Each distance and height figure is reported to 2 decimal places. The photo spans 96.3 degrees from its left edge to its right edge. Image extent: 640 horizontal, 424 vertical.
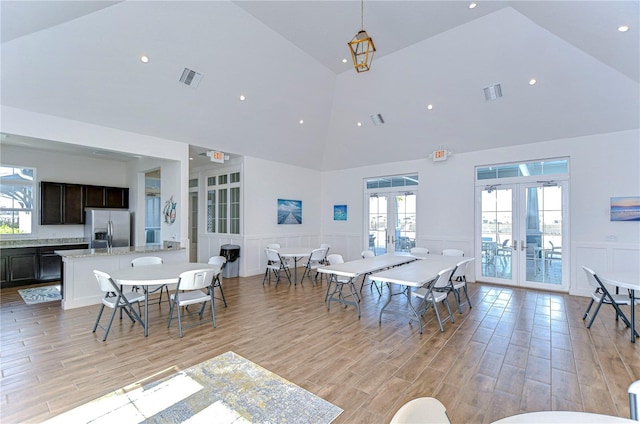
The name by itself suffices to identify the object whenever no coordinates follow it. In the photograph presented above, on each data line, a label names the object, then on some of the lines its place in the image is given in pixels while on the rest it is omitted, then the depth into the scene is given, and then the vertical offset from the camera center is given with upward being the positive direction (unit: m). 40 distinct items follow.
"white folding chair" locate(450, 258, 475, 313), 4.36 -0.90
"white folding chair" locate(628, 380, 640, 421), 1.14 -0.74
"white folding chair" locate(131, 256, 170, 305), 4.48 -0.77
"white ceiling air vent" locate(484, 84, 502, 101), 5.21 +2.26
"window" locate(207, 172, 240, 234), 7.39 +0.27
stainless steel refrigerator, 6.98 -0.36
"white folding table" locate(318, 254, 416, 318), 4.17 -0.83
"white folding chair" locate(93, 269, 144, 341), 3.43 -1.08
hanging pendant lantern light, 3.04 +2.83
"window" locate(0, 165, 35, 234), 6.37 +0.32
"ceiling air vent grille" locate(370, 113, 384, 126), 6.71 +2.25
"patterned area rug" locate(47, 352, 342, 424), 2.07 -1.48
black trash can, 6.82 -1.12
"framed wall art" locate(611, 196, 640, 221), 4.96 +0.11
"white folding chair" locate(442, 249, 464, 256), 5.99 -0.80
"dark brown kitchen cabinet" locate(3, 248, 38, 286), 5.90 -1.10
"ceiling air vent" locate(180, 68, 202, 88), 4.66 +2.25
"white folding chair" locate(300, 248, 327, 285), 6.38 -1.00
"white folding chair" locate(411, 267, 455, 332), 3.71 -1.09
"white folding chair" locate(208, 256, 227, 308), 4.66 -0.81
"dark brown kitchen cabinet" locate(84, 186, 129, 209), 7.35 +0.44
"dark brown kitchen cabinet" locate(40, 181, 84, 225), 6.68 +0.23
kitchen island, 4.52 -0.91
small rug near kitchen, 4.98 -1.52
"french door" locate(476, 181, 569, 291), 5.71 -0.43
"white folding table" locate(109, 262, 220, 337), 3.40 -0.80
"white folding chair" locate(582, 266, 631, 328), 3.57 -1.08
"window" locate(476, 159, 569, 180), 5.73 +0.95
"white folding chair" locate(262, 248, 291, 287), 6.19 -1.09
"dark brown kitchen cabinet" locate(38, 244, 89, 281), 6.26 -1.13
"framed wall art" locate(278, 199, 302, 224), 7.92 +0.07
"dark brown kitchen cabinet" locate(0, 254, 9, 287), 5.79 -1.16
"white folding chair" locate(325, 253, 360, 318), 4.41 -1.36
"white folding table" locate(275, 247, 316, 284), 6.12 -0.85
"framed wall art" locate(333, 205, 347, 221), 8.73 +0.04
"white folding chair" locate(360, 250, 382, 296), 6.09 -0.89
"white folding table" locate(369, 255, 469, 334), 3.58 -0.82
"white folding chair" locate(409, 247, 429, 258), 5.97 -0.83
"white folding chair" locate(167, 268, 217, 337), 3.58 -0.93
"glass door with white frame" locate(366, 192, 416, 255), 7.56 -0.22
